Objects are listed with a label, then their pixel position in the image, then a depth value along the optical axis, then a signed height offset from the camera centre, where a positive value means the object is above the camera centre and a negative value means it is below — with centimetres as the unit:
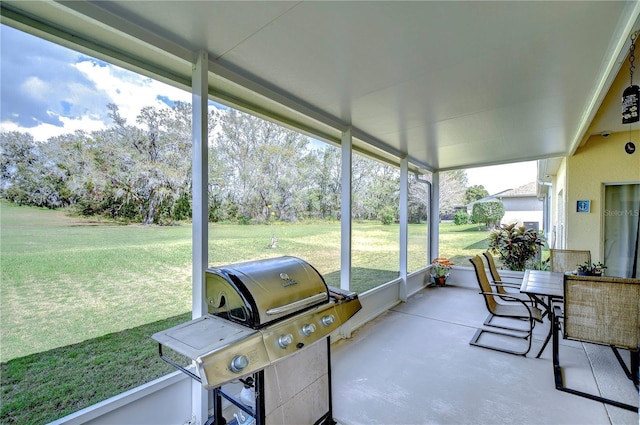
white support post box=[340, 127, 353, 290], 341 -6
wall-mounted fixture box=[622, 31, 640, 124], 196 +78
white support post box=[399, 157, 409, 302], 489 -30
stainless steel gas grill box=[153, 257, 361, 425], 122 -60
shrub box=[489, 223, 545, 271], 538 -64
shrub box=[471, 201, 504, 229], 638 +1
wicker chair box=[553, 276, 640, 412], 217 -83
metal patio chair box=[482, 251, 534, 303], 373 -93
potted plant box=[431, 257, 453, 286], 598 -127
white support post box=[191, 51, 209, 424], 189 +16
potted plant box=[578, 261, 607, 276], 281 -59
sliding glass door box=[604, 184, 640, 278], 405 -26
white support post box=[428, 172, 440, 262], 624 -9
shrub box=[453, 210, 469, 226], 664 -14
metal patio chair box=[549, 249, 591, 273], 386 -65
